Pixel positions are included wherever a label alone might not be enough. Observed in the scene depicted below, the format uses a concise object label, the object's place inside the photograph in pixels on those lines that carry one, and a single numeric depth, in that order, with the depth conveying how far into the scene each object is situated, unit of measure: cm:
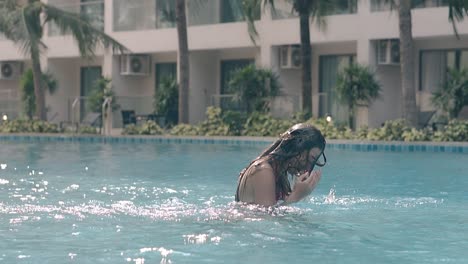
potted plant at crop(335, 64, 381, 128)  2280
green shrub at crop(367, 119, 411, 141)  1956
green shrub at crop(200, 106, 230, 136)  2306
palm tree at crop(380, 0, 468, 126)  1941
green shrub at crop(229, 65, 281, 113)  2480
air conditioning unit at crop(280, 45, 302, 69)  2611
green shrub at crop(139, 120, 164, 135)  2391
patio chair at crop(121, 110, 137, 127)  2693
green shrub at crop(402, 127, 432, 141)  1914
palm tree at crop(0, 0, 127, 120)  2417
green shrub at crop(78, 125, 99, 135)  2461
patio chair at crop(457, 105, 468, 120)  2245
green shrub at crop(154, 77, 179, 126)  2702
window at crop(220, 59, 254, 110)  2903
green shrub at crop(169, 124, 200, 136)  2323
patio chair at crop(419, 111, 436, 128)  2189
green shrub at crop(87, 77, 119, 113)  2808
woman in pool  666
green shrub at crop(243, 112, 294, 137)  2209
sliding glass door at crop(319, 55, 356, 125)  2541
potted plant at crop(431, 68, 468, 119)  2183
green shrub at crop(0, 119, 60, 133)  2544
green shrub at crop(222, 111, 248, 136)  2317
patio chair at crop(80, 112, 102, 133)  2618
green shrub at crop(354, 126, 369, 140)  2036
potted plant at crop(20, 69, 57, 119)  2966
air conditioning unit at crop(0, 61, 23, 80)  3416
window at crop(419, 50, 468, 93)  2425
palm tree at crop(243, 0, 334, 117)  2181
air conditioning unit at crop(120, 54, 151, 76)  3011
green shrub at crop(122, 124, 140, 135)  2412
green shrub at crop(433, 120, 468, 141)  1914
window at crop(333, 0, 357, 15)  2456
